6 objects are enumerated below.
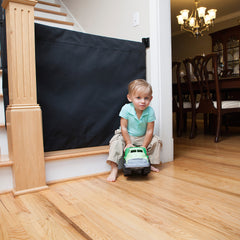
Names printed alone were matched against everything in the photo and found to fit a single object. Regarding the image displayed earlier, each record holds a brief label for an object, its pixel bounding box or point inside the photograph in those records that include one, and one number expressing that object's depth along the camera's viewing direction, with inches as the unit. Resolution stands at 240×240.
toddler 66.4
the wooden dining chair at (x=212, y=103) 115.6
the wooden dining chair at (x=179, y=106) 134.4
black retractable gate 62.6
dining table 124.8
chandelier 166.2
